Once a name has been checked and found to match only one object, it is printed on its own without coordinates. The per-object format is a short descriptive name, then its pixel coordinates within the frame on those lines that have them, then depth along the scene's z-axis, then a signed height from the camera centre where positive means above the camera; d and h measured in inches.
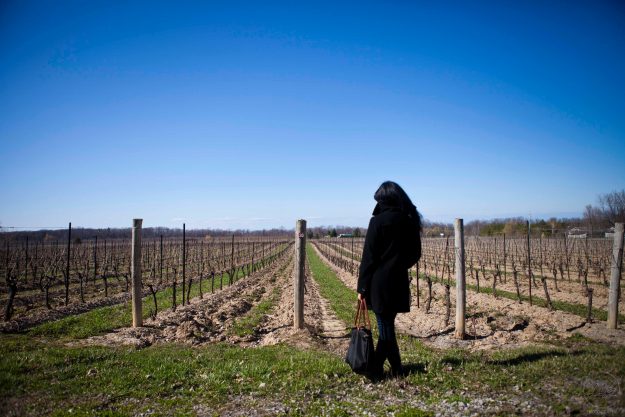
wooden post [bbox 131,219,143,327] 320.5 -39.6
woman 168.9 -18.0
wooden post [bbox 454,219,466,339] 269.4 -43.4
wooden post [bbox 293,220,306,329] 290.7 -36.7
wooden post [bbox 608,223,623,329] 291.9 -43.0
